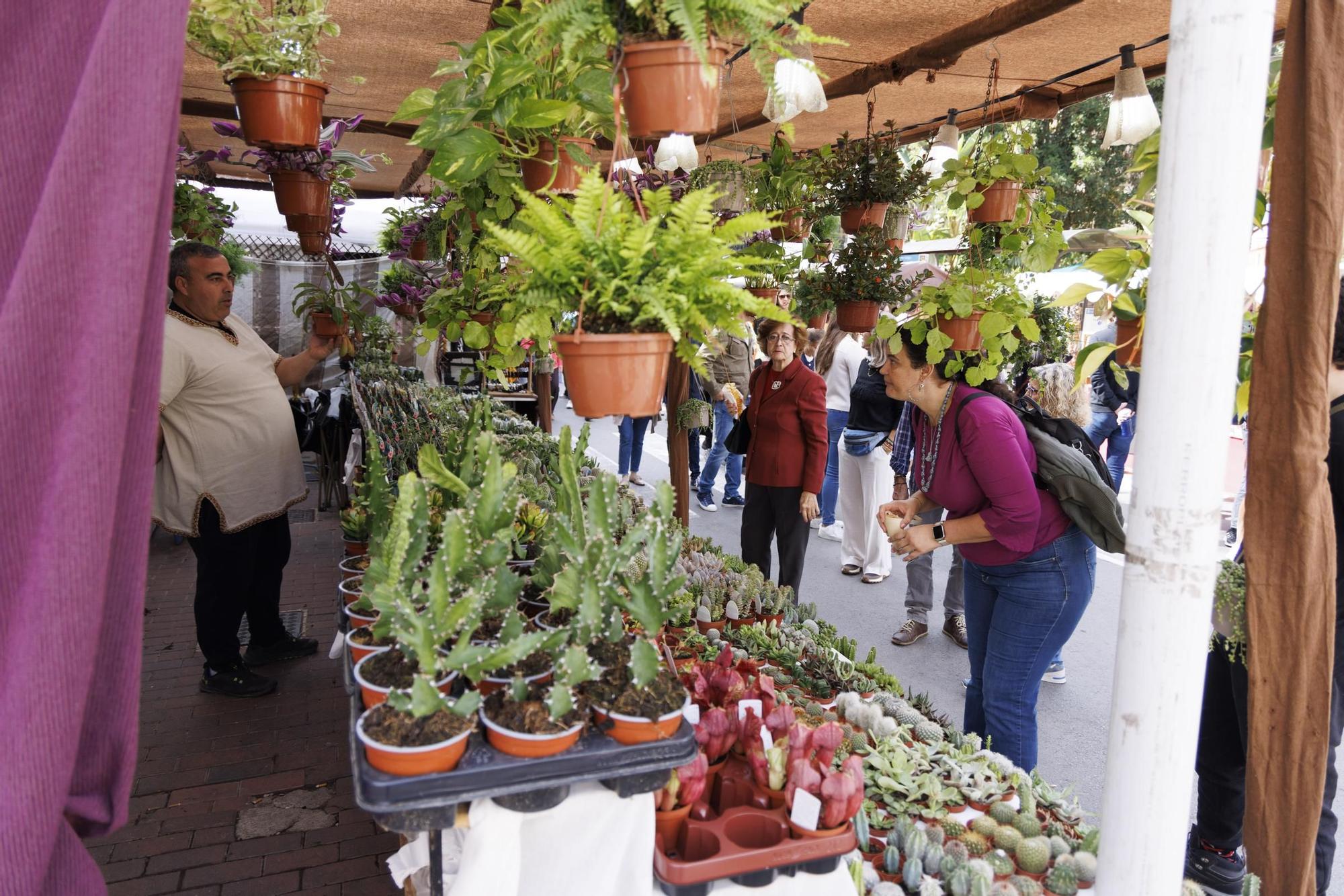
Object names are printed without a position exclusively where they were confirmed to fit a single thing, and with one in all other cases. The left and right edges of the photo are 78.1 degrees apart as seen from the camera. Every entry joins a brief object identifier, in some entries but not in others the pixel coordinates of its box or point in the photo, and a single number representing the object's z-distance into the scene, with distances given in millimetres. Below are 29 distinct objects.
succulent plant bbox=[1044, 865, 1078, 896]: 1570
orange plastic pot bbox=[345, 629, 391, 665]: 1645
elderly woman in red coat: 4320
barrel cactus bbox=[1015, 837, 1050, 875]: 1644
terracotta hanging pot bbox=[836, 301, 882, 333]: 3596
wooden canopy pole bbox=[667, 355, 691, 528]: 4426
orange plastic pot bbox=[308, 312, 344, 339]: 4195
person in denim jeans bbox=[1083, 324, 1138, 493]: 6061
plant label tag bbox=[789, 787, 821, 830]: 1429
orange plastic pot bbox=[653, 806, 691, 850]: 1458
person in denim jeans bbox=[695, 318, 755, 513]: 6391
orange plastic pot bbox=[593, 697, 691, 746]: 1305
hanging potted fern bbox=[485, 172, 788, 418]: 1347
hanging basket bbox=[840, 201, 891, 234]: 3580
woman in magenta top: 2625
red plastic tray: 1370
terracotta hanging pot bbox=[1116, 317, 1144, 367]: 2002
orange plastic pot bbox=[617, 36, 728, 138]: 1273
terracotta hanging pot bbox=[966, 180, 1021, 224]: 3250
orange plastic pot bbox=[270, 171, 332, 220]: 3133
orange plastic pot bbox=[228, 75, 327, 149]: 2188
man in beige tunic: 3379
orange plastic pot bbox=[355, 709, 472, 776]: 1184
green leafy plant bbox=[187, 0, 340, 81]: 2109
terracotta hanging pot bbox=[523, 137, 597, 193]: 1917
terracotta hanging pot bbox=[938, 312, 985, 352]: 2986
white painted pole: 1181
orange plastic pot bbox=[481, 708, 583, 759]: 1249
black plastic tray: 1188
